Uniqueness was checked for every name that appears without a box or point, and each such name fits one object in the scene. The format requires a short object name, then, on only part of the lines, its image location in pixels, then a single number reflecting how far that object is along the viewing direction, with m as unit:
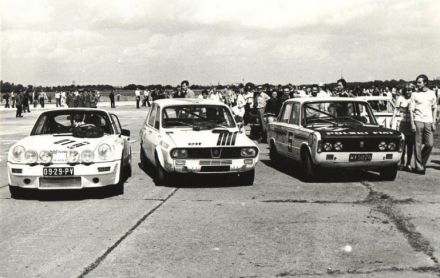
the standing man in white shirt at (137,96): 51.81
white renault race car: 8.76
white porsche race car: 7.79
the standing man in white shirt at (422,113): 10.23
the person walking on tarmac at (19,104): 33.56
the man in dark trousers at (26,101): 37.84
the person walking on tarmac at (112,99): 49.68
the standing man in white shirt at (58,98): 50.93
